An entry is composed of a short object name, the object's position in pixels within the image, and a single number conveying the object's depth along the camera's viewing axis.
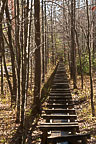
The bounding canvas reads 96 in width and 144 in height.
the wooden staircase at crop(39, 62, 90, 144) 5.02
